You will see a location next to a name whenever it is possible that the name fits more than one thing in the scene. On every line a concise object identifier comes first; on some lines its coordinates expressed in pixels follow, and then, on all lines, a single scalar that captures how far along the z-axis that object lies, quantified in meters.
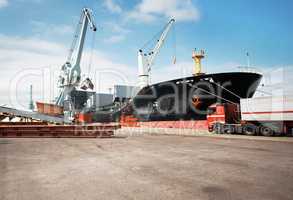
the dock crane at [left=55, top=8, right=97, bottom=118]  66.94
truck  20.92
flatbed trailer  23.11
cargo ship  34.38
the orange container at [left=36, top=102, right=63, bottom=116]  62.09
